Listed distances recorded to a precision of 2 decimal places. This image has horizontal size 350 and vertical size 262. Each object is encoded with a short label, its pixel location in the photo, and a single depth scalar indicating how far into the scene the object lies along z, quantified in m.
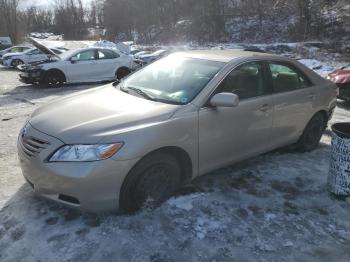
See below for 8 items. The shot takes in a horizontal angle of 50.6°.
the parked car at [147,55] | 21.55
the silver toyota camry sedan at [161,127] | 3.23
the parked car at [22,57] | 21.64
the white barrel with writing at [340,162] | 3.89
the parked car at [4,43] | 34.26
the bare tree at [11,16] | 48.69
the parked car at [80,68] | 12.67
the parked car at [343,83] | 9.92
